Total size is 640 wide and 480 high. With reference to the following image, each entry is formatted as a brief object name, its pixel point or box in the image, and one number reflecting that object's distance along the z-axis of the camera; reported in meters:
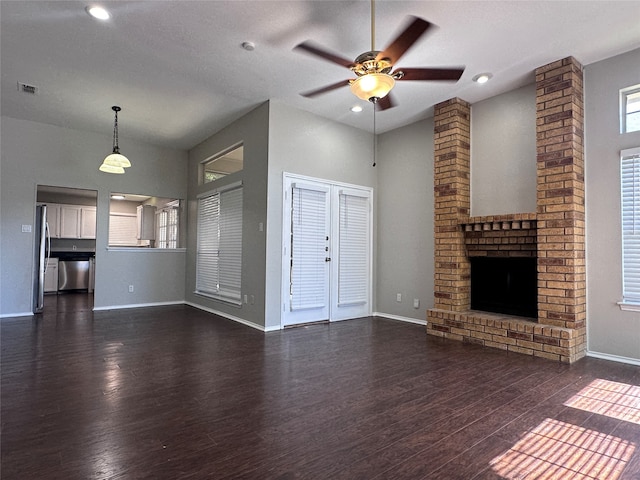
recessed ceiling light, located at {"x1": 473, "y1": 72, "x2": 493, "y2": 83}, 4.01
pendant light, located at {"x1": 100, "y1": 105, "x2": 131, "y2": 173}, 4.80
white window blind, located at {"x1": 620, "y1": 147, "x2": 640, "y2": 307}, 3.41
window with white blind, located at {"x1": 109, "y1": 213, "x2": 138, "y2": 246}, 9.15
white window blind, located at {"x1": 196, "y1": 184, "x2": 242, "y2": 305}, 5.54
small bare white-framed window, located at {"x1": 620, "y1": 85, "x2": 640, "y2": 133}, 3.52
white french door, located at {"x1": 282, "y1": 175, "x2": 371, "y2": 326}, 4.96
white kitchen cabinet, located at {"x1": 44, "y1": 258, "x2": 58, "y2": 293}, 8.46
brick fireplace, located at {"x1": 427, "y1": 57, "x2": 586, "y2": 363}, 3.59
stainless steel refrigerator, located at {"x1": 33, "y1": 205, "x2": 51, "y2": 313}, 5.69
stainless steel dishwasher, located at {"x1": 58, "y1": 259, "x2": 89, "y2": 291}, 8.68
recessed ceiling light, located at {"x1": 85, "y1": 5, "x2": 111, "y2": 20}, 2.91
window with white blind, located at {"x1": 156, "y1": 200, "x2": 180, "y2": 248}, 7.30
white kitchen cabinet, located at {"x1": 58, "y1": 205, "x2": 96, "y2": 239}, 8.88
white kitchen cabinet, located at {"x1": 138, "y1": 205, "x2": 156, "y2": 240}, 7.73
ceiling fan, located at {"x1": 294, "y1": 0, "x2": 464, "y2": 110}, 2.55
